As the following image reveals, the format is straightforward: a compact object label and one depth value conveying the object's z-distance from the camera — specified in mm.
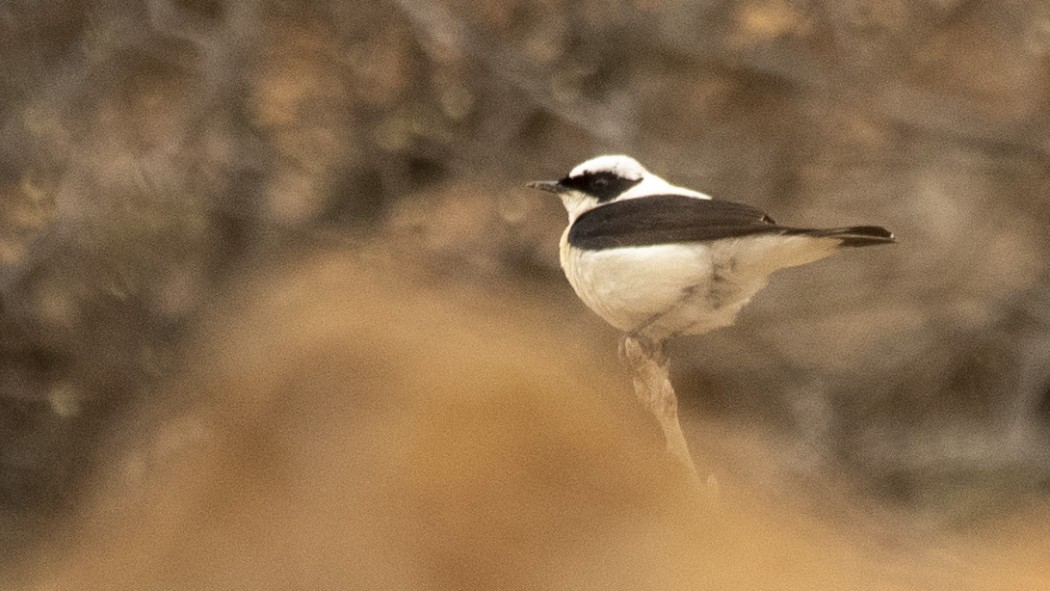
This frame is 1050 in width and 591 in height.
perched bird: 7680
